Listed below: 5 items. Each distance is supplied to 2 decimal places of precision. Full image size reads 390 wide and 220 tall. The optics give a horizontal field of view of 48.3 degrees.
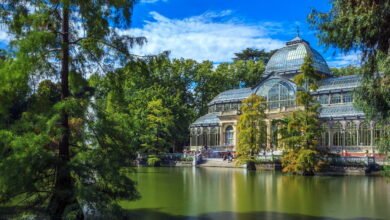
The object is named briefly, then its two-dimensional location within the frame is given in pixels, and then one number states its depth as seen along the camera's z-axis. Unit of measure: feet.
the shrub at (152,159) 129.29
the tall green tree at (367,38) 32.94
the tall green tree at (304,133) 94.73
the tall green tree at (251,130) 115.44
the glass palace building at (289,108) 125.39
